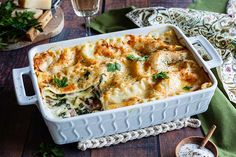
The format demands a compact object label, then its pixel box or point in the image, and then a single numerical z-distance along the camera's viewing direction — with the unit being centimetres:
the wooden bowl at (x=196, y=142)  89
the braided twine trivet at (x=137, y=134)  92
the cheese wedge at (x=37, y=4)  127
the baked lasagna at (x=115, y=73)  93
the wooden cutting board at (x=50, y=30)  120
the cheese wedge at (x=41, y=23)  120
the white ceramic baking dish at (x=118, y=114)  87
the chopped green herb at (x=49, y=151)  92
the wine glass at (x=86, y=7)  115
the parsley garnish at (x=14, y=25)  119
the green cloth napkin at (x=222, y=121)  95
